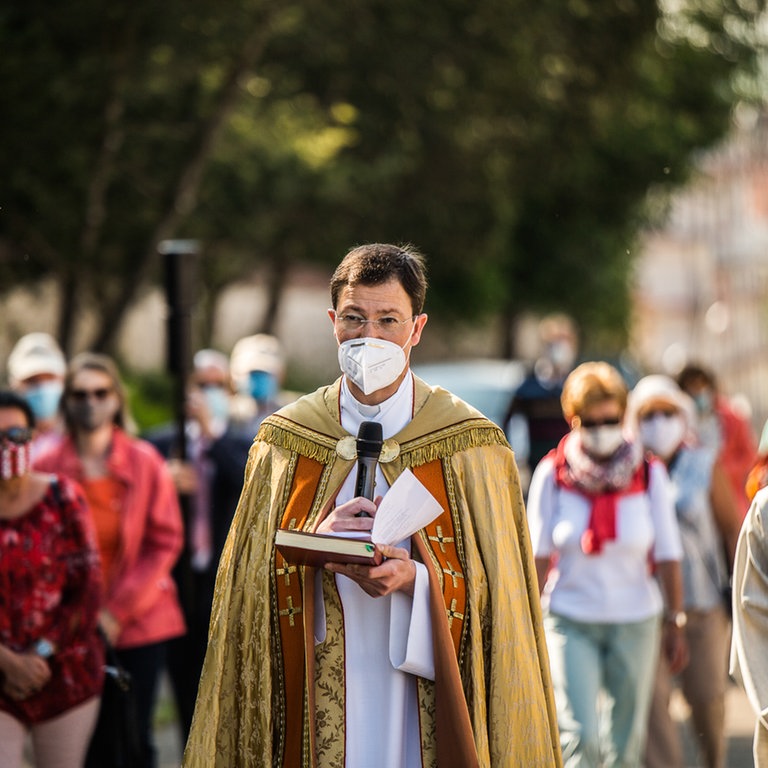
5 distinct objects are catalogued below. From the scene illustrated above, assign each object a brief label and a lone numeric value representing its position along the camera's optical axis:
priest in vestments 9.37
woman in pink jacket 14.99
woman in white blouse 14.71
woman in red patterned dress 12.15
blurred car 37.50
